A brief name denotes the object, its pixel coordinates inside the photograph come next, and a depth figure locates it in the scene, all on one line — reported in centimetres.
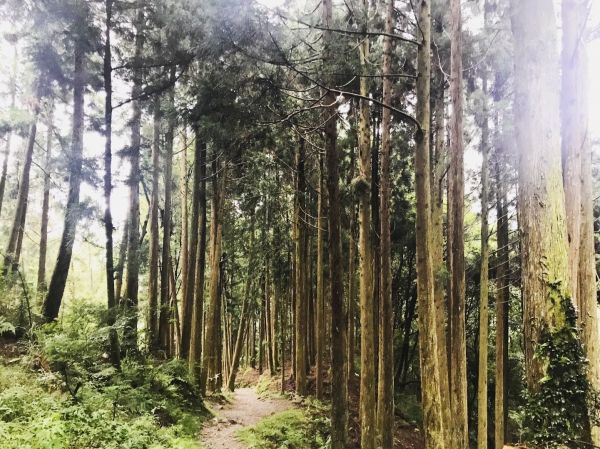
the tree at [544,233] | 421
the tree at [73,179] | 983
